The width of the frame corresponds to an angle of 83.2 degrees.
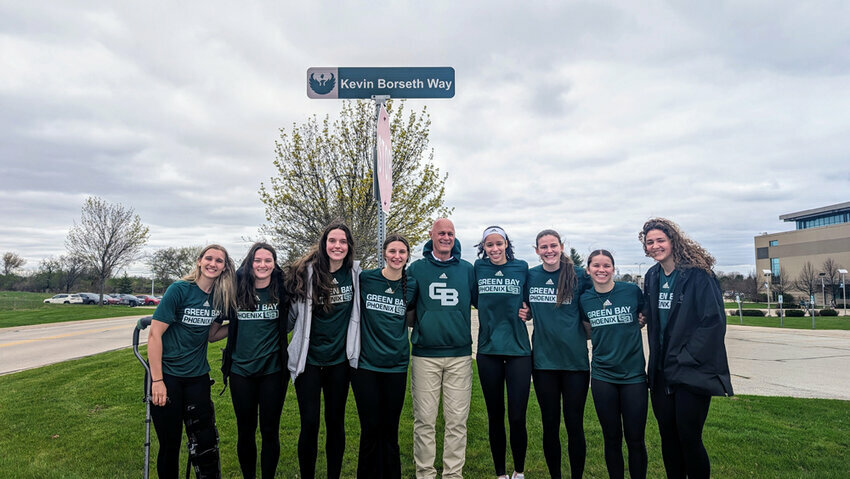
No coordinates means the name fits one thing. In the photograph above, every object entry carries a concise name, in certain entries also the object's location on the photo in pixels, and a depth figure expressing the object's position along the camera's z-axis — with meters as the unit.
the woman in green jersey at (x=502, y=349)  3.87
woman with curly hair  3.25
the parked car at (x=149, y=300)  53.19
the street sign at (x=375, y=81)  4.44
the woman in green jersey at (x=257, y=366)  3.60
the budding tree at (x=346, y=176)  10.94
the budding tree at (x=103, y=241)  33.66
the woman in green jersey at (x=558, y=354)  3.78
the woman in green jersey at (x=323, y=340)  3.65
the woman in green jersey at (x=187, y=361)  3.43
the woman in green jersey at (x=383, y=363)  3.65
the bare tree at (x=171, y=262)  61.68
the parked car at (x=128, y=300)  51.59
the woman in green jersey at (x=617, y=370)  3.53
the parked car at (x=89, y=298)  48.34
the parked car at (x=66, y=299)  49.47
